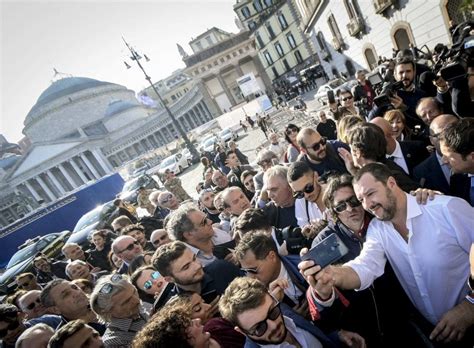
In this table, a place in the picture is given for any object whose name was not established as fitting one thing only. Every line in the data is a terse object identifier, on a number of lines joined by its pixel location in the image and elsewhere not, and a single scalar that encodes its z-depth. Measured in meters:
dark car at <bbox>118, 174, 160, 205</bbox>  17.05
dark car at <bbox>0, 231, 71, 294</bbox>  10.56
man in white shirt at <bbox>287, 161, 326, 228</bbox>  2.96
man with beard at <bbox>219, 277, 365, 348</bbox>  1.76
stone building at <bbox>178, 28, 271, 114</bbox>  60.84
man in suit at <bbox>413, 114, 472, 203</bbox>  2.45
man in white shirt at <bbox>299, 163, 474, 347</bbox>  1.74
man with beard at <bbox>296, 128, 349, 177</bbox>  3.81
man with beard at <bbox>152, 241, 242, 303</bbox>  2.65
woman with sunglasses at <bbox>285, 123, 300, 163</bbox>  5.59
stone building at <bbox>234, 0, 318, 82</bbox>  42.59
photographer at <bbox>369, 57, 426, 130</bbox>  4.14
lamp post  16.22
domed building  51.34
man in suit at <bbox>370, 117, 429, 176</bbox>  3.12
